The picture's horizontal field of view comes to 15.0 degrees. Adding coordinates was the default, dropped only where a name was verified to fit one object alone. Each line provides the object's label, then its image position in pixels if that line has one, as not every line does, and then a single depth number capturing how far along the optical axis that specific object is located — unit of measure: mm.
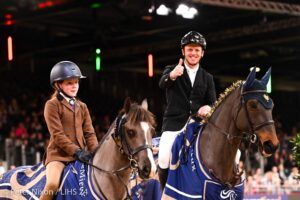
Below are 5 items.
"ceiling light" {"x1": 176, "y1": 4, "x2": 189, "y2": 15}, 29473
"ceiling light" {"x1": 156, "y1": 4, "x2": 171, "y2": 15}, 27687
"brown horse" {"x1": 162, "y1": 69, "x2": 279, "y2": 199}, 10896
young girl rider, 11542
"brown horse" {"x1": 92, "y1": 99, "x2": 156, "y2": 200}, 10595
